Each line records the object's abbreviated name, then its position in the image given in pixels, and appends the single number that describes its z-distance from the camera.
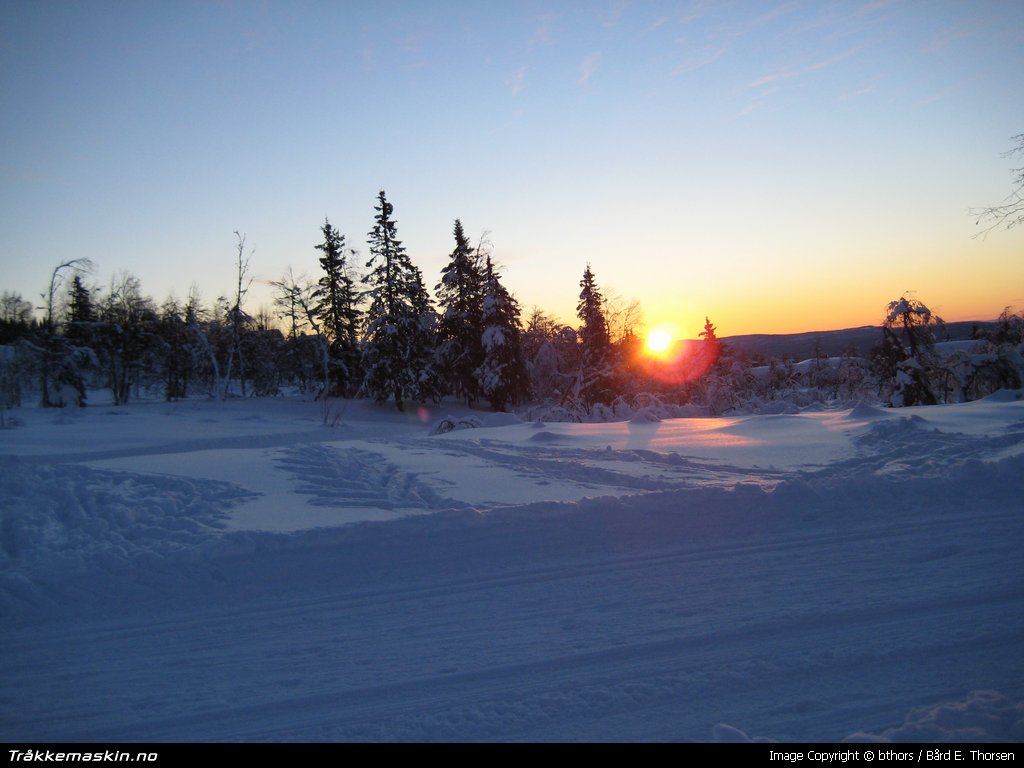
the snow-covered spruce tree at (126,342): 37.62
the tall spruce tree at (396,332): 36.88
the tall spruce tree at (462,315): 39.34
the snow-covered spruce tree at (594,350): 39.97
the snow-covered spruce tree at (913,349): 22.89
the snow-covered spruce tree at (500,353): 37.41
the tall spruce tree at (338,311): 41.02
